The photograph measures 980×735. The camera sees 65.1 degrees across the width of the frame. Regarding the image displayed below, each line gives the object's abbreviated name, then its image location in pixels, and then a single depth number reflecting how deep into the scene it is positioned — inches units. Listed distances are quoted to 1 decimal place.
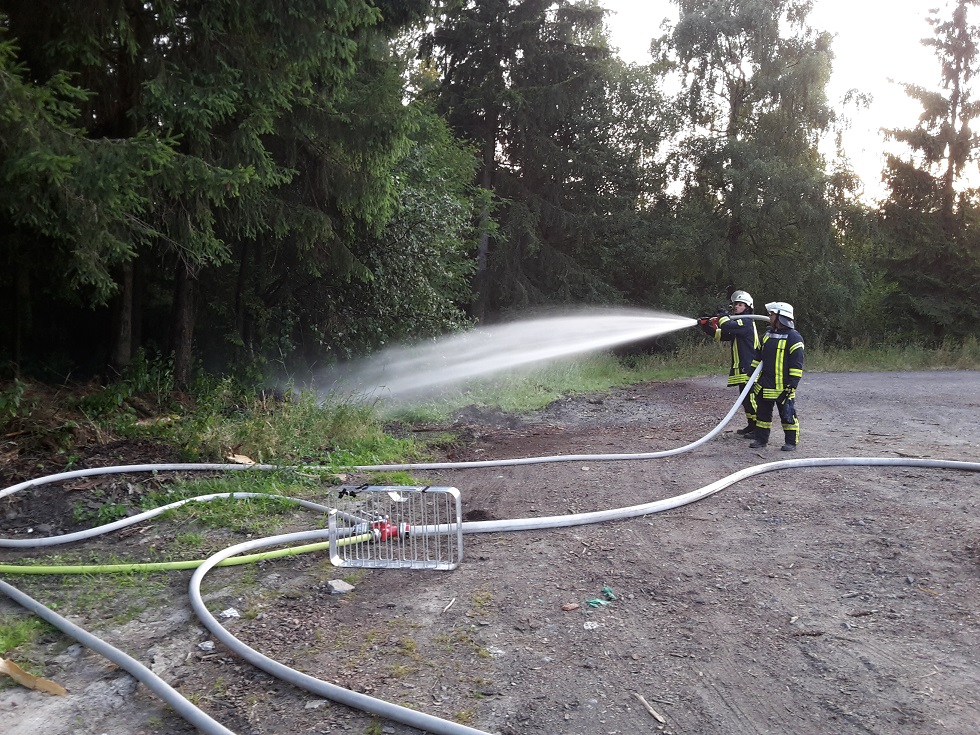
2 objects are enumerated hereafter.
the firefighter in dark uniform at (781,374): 286.4
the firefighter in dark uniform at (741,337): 319.0
